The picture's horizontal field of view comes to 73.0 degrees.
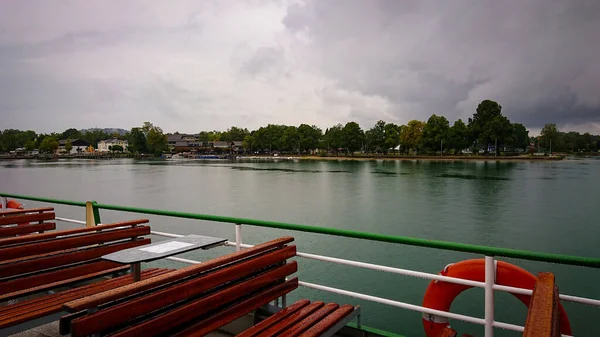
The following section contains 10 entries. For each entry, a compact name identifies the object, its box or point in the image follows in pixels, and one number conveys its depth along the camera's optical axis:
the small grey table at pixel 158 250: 2.88
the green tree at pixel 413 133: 105.62
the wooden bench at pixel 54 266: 2.95
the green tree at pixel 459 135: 97.44
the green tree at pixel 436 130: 98.50
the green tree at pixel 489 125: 88.44
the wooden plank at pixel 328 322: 2.68
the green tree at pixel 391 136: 115.94
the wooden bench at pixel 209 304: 1.90
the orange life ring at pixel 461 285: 2.98
